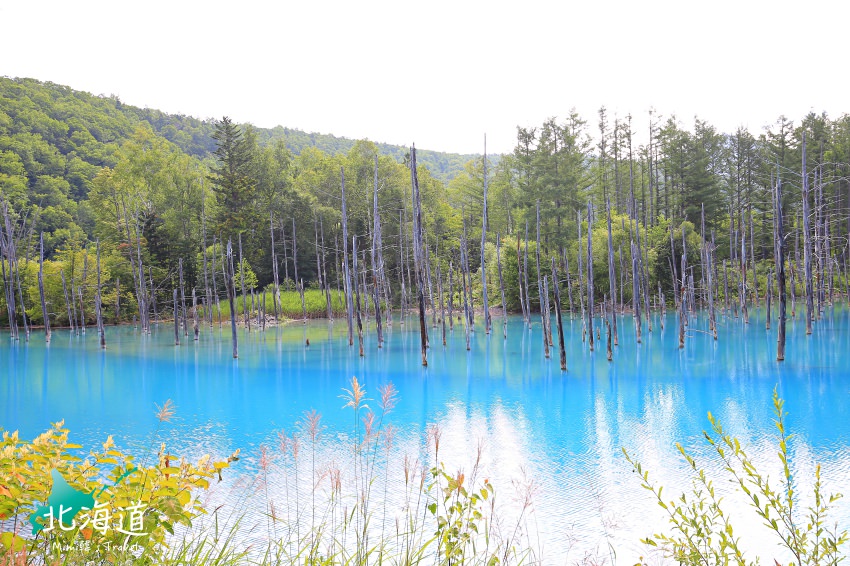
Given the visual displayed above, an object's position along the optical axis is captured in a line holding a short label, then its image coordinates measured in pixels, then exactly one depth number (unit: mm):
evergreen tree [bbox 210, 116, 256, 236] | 43062
